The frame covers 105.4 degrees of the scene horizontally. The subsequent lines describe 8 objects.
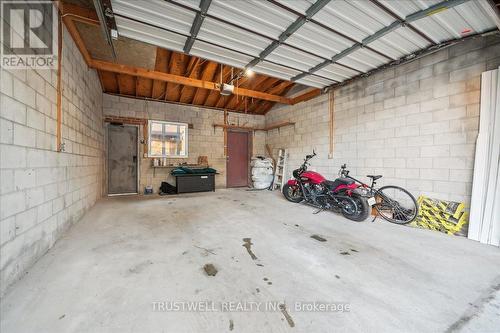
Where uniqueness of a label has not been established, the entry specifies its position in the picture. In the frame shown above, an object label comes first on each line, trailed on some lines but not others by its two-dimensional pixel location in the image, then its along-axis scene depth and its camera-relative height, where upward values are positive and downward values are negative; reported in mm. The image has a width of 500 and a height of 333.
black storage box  5722 -669
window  5895 +679
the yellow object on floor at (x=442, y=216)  2709 -773
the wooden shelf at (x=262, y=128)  6205 +1267
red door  7180 +95
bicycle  3213 -665
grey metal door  5441 +12
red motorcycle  3262 -625
